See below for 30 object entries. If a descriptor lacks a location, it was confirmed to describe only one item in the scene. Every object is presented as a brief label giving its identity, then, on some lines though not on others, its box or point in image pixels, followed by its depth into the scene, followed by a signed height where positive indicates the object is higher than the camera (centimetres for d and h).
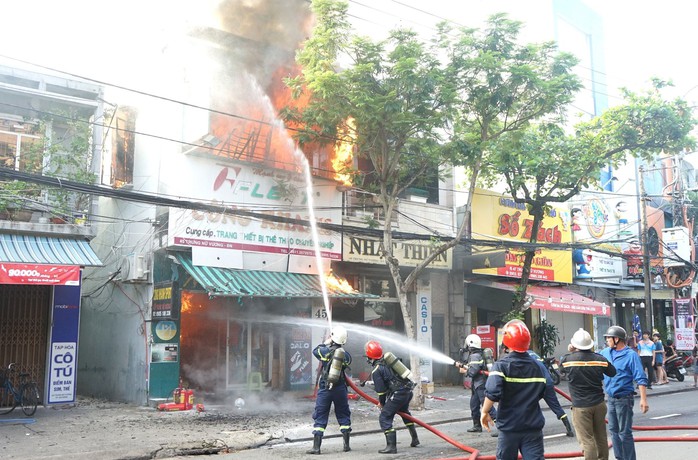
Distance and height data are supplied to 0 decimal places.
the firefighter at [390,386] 957 -121
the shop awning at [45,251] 1229 +115
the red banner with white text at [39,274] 1167 +63
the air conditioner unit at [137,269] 1498 +91
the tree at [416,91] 1362 +480
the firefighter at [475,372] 1109 -114
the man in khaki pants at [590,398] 721 -104
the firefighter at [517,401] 576 -86
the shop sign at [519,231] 2095 +265
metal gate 1401 -44
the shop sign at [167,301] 1463 +14
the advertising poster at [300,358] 1655 -135
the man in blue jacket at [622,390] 770 -104
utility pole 2077 +149
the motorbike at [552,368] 1751 -176
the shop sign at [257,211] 1471 +222
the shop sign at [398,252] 1770 +160
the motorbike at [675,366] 2156 -203
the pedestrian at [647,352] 1886 -137
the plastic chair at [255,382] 1628 -193
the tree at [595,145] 1769 +460
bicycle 1296 -175
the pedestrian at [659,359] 2030 -168
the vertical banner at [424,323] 1906 -49
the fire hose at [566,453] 796 -186
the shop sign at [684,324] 2233 -63
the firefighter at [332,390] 957 -127
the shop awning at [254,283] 1403 +57
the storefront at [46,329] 1397 -49
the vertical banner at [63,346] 1409 -88
